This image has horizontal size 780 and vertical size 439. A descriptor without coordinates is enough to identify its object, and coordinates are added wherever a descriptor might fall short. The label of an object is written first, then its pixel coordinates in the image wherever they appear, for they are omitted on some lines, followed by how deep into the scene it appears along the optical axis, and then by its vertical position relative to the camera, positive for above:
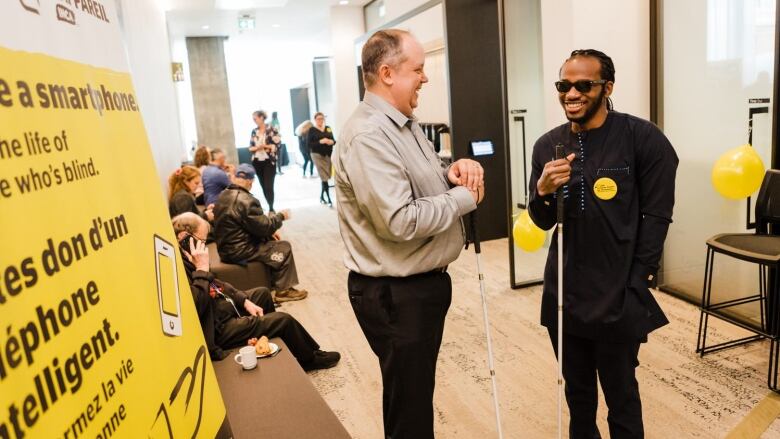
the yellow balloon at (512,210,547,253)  4.23 -0.89
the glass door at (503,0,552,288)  4.67 +0.16
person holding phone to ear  2.98 -1.06
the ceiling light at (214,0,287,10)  9.38 +2.13
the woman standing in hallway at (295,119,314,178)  15.33 -0.66
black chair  2.94 -0.80
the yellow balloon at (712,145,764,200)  3.39 -0.44
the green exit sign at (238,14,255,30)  10.70 +2.07
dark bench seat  2.24 -1.15
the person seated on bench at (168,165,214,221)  5.73 -0.44
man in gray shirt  1.78 -0.33
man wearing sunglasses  1.99 -0.39
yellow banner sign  0.80 -0.18
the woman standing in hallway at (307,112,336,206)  10.34 -0.34
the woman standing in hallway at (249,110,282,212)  9.16 -0.31
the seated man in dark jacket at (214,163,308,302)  4.70 -0.84
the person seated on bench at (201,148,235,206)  6.30 -0.50
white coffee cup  2.84 -1.10
